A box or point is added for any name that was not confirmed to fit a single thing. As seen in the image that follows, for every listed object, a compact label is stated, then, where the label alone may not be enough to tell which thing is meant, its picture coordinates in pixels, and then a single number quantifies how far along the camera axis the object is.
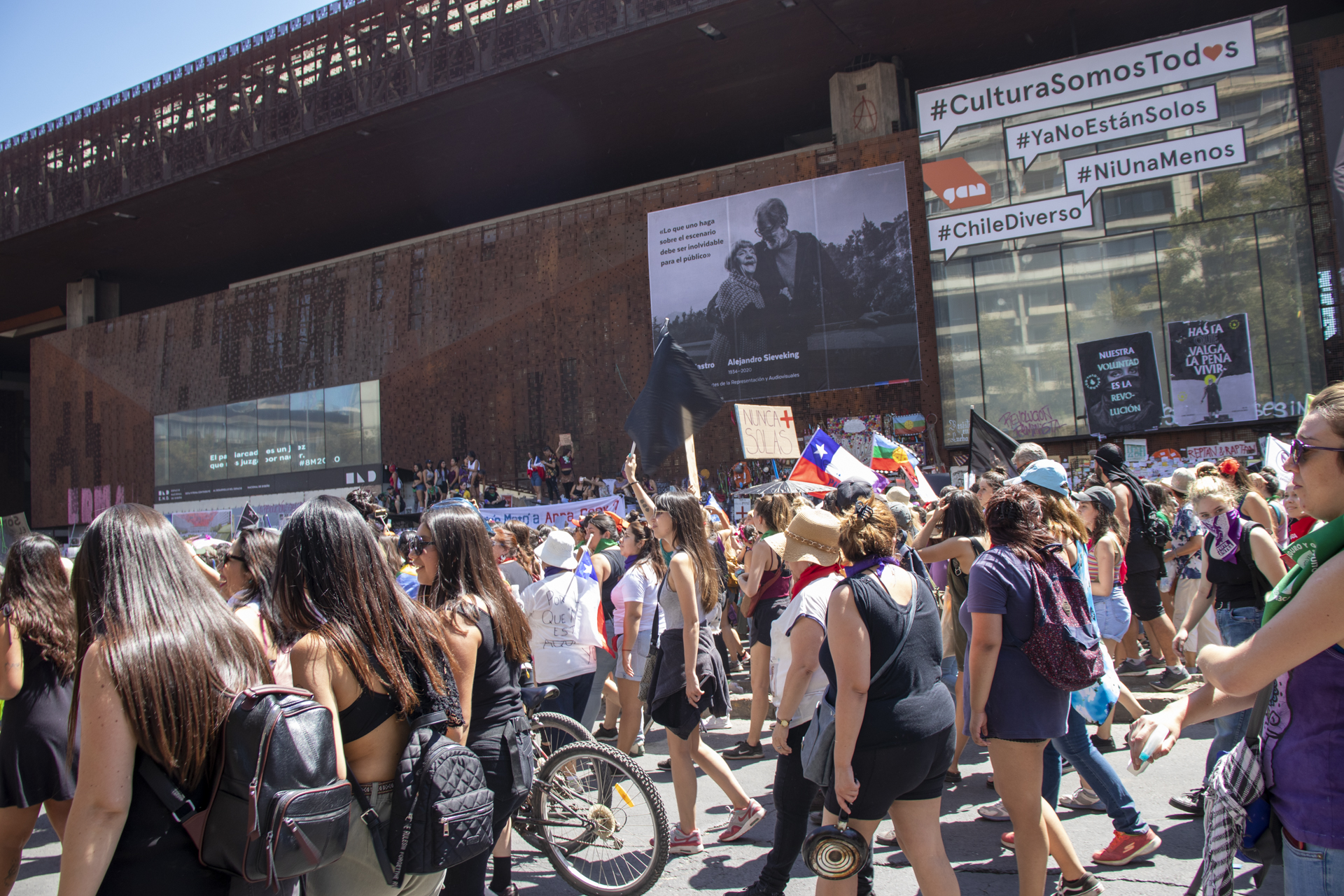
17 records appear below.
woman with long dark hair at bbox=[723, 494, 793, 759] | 5.39
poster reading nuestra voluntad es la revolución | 18.98
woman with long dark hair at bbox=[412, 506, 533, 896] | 3.30
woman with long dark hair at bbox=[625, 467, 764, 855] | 4.59
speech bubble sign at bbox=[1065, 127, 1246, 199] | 18.44
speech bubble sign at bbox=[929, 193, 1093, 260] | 19.58
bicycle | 4.31
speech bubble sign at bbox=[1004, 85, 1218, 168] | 18.55
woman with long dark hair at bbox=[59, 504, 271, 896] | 1.97
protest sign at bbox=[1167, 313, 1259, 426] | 18.27
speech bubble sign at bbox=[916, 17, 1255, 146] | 18.41
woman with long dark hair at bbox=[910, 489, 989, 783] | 4.94
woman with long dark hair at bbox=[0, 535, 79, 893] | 3.34
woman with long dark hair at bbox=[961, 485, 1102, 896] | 3.35
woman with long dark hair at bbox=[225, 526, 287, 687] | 3.47
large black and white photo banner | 21.78
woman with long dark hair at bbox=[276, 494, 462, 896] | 2.40
